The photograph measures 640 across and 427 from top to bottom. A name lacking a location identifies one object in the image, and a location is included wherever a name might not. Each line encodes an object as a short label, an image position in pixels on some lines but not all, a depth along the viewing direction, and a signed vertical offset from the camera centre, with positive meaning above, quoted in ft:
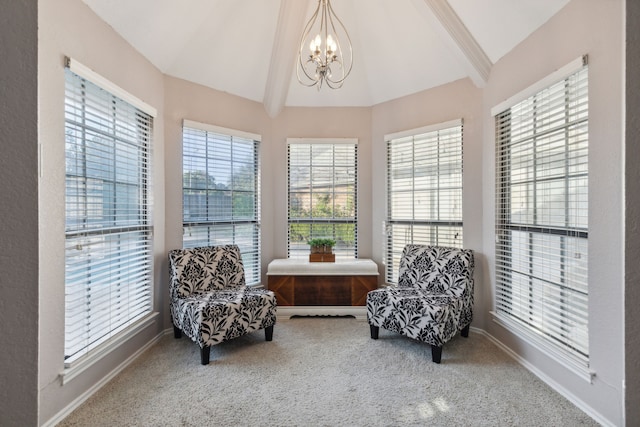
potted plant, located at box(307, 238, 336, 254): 12.42 -1.29
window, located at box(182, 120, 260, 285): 10.71 +0.86
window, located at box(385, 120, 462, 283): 10.78 +0.88
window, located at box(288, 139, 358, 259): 12.96 +0.72
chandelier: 7.18 +5.90
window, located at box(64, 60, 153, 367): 6.74 -0.06
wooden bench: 11.49 -2.75
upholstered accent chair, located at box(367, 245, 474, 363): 8.32 -2.49
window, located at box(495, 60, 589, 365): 6.67 -0.04
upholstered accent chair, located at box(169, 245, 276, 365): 8.20 -2.48
